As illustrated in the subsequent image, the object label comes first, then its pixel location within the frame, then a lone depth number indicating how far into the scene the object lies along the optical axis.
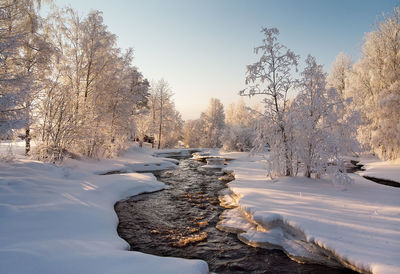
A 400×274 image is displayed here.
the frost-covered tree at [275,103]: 9.91
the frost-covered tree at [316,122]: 8.90
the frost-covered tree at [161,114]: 36.62
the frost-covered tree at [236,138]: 32.84
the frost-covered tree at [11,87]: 6.54
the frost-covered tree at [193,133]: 48.81
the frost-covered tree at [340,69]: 28.94
